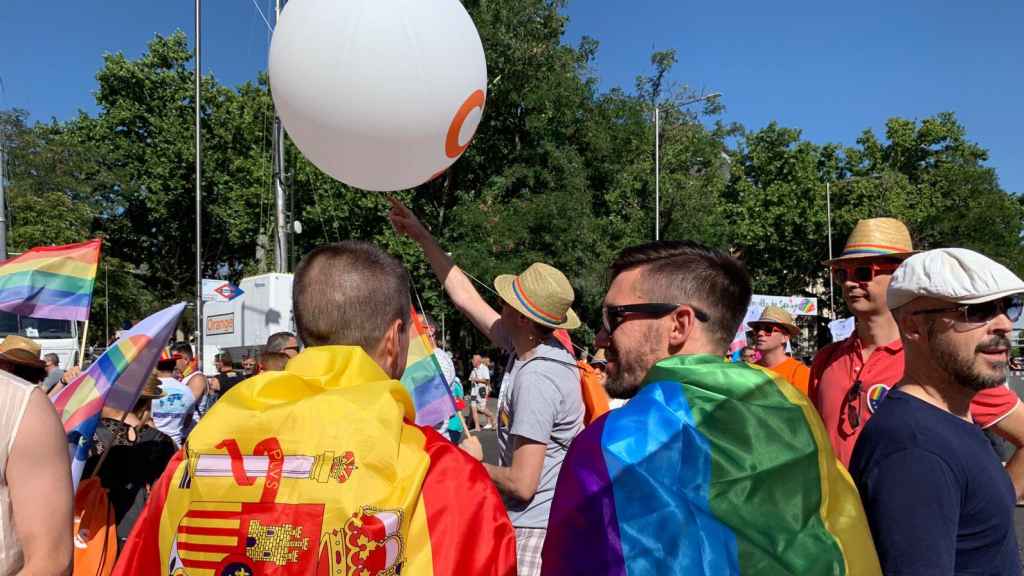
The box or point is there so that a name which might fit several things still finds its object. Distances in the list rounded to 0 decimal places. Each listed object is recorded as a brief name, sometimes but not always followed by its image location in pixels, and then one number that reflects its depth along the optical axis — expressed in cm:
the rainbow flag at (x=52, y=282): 485
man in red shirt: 322
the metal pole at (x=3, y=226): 968
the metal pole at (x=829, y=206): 3814
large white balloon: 347
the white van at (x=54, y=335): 1722
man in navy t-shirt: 181
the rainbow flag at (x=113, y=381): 393
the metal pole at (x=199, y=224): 1602
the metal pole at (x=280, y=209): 1745
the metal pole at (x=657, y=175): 2620
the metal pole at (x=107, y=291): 2982
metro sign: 1411
